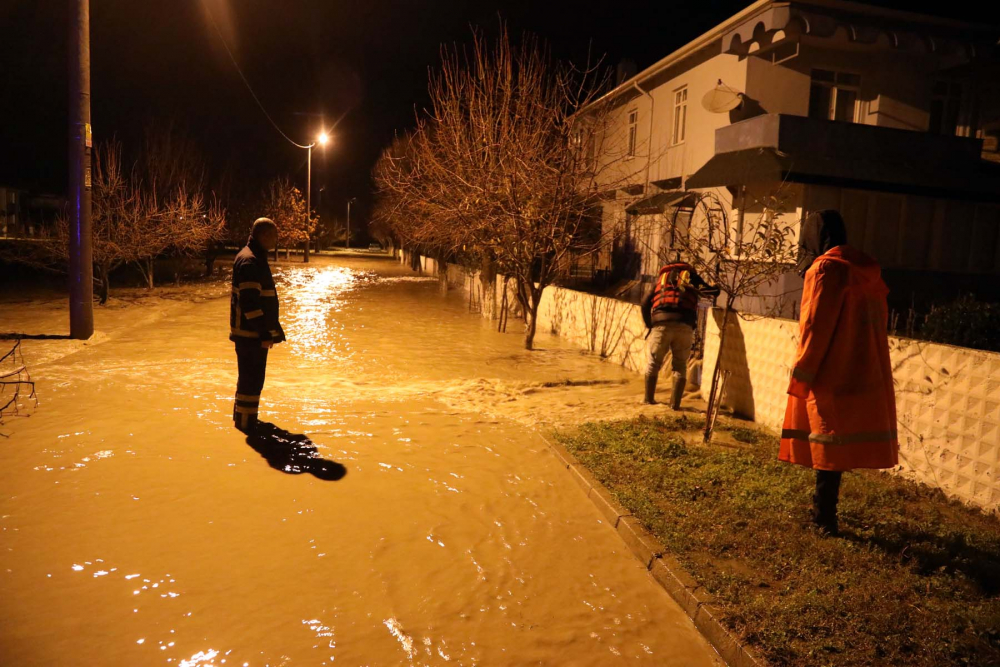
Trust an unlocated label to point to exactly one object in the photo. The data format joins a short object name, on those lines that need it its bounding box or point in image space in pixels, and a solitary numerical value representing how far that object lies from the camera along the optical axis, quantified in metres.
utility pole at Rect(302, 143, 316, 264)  41.53
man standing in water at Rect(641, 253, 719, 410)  7.85
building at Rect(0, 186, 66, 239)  59.53
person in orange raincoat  4.25
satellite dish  17.30
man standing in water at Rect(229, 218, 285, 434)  6.46
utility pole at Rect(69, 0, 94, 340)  10.98
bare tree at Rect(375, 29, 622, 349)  12.36
